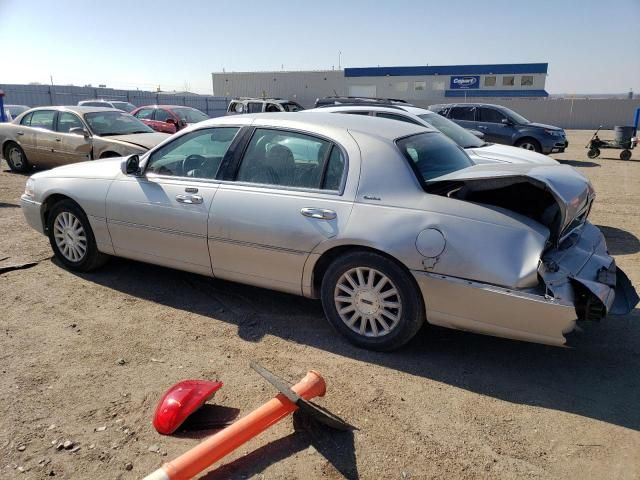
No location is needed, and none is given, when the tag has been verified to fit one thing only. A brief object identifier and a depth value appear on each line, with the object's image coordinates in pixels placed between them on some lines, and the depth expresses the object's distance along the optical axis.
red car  14.59
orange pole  2.32
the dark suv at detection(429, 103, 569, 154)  14.80
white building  46.25
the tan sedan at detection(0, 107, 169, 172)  9.00
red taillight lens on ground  2.76
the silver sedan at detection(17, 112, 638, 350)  3.13
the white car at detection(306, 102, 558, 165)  7.56
